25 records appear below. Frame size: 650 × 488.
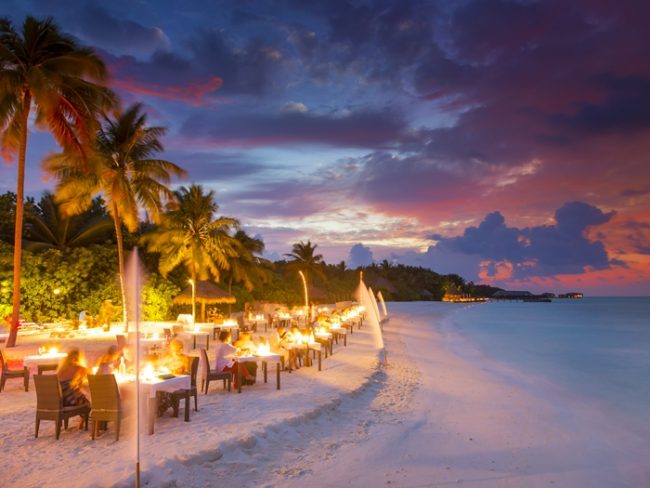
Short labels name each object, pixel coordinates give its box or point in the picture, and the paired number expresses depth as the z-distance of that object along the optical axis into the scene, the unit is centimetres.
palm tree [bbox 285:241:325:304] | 5325
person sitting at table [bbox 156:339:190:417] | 820
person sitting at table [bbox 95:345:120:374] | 775
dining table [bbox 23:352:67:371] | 1021
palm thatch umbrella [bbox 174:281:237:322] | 2467
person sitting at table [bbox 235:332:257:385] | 1080
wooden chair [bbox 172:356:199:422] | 805
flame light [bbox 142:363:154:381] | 794
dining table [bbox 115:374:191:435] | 738
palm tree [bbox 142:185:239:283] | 2598
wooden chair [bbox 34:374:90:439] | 700
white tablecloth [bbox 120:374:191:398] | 742
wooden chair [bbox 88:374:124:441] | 701
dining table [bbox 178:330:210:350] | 1613
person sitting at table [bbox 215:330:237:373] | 1062
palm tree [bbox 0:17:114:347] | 1425
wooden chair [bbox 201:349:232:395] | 1024
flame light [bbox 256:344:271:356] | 1111
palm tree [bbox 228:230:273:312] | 3441
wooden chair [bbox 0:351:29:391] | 1008
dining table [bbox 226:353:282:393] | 1044
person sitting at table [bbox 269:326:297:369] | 1322
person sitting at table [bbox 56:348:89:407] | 723
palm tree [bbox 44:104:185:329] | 2039
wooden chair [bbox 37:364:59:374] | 1034
